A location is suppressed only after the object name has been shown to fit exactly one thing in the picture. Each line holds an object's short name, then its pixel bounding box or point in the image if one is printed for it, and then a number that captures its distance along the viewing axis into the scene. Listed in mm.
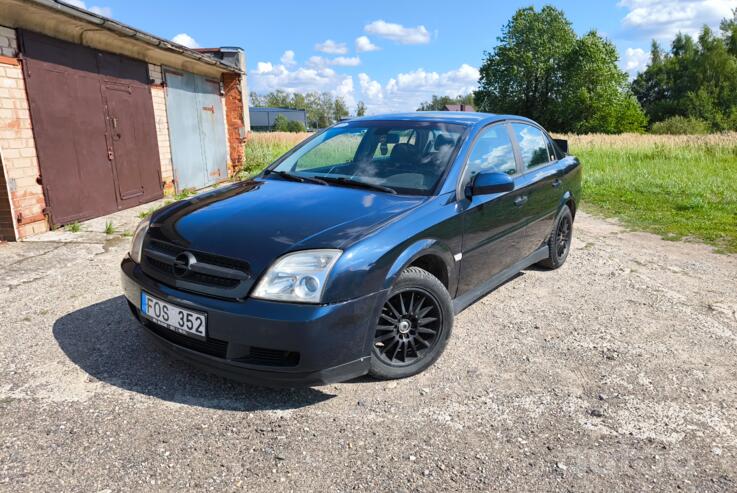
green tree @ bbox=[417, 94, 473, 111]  128625
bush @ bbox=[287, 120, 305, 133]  67806
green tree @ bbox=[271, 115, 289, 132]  70125
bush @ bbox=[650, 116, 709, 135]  43781
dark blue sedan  2365
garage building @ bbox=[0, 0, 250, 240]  5762
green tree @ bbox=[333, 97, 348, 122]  119388
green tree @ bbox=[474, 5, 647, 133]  45094
